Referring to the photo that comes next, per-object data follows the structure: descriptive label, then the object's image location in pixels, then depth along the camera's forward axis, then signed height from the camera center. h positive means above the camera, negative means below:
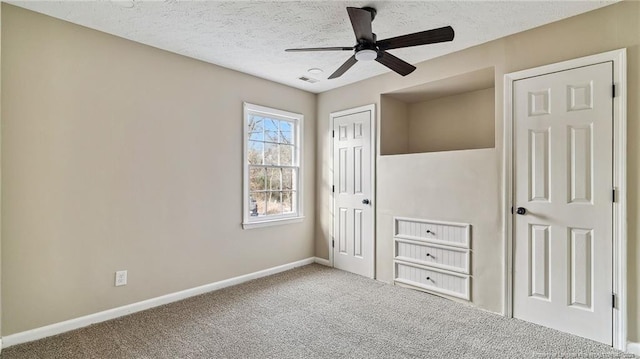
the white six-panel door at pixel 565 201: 2.35 -0.18
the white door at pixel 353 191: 3.98 -0.16
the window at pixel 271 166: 3.89 +0.18
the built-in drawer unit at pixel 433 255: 3.14 -0.83
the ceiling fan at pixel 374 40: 2.08 +1.01
